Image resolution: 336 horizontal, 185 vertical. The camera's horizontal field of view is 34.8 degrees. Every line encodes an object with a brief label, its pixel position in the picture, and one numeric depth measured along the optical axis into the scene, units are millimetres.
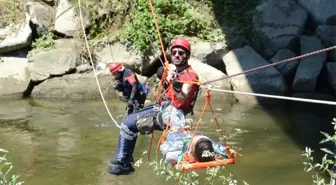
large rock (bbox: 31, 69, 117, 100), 11453
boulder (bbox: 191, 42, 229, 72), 11883
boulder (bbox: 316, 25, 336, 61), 11984
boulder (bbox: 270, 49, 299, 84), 11570
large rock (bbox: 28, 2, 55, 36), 12805
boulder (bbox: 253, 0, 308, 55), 12242
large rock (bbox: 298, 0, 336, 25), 12555
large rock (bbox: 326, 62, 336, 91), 10898
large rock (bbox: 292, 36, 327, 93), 11016
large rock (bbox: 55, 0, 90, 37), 12752
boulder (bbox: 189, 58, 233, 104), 11211
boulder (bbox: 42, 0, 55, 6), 13386
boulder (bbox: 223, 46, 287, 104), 10934
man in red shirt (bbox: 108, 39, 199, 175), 5565
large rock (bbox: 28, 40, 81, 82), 11867
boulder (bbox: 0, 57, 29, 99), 11516
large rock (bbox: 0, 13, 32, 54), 12320
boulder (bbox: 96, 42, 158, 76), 11938
